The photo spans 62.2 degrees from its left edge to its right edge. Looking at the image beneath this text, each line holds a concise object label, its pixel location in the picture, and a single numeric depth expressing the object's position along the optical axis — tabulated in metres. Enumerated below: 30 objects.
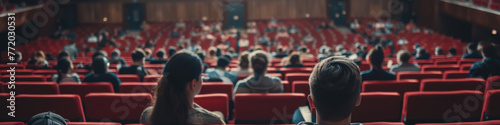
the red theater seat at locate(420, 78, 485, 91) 4.11
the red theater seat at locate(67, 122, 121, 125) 2.51
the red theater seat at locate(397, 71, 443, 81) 5.05
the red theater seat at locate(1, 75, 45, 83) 5.51
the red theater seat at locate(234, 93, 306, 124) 3.54
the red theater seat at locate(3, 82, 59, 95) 4.35
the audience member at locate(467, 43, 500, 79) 4.98
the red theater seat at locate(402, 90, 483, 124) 3.32
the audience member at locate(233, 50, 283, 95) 4.29
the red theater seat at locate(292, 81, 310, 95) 4.41
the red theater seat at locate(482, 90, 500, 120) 3.23
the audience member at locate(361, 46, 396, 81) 4.68
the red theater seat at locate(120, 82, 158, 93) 4.41
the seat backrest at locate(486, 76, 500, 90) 4.09
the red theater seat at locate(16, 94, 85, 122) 3.47
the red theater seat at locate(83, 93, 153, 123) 3.60
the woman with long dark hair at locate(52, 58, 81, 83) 5.21
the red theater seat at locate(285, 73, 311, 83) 5.38
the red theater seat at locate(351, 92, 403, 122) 3.38
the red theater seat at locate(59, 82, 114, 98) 4.29
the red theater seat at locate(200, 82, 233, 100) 4.32
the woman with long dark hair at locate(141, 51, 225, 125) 2.04
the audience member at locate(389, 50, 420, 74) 5.93
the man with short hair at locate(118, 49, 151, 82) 5.99
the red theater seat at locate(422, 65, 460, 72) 6.22
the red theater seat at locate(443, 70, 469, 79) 5.14
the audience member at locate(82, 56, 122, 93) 4.89
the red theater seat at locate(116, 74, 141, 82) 5.51
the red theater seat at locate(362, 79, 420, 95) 4.10
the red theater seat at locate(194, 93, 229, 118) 3.46
